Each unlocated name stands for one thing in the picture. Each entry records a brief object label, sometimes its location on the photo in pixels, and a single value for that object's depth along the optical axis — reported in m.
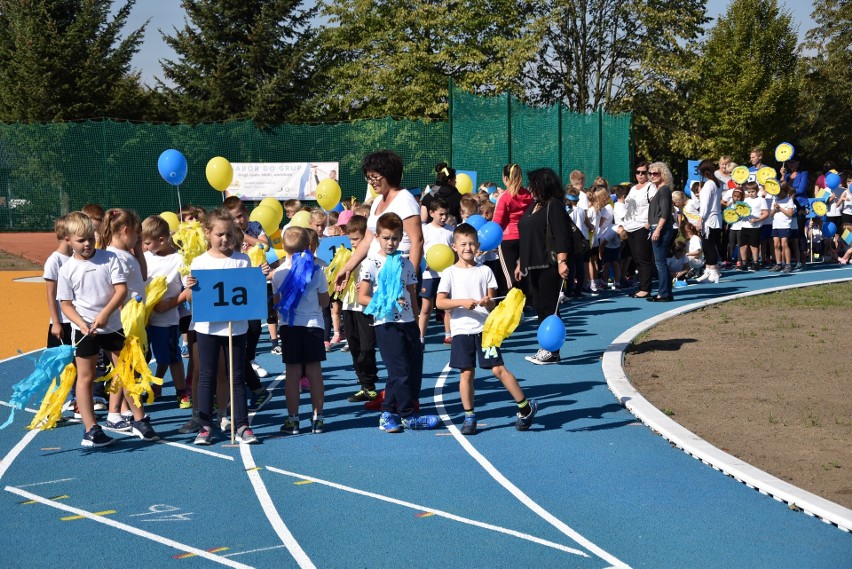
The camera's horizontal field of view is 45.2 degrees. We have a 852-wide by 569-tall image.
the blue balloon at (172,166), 11.99
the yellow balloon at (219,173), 12.46
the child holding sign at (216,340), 7.96
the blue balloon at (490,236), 10.92
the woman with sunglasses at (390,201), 8.45
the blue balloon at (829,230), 23.22
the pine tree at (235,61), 40.72
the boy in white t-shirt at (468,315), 8.25
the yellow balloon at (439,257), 8.92
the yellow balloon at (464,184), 17.14
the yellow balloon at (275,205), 12.09
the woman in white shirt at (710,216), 18.95
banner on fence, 25.20
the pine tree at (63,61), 39.00
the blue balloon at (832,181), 23.17
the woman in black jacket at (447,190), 14.01
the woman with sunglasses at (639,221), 16.03
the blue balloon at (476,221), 12.12
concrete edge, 6.02
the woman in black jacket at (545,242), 10.91
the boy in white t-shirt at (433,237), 12.06
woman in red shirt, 13.49
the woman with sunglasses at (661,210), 15.34
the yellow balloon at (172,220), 11.82
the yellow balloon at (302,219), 11.62
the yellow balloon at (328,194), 13.47
